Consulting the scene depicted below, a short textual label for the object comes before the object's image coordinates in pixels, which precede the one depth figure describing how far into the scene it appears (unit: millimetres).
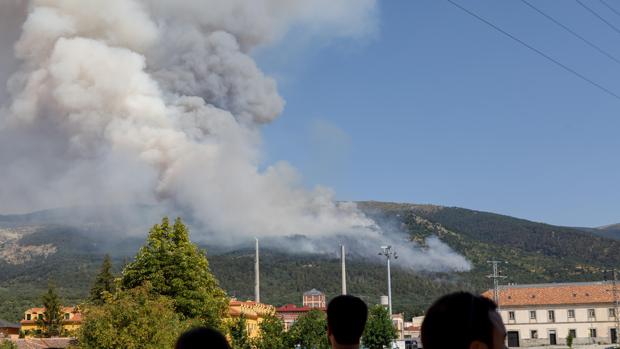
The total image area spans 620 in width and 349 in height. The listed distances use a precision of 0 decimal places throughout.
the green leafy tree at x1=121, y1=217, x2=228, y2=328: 43469
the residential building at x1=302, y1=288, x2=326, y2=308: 157375
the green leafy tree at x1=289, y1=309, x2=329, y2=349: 63156
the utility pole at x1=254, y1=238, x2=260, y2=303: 83312
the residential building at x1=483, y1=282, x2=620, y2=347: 90812
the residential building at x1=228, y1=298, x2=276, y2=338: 79438
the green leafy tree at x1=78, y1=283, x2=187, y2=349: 31375
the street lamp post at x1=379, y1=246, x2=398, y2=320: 67569
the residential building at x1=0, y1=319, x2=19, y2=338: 84062
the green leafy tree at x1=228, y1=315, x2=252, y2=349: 50625
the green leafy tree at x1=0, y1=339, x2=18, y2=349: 45969
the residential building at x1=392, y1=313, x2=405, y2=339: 126950
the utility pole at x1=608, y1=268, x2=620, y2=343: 81375
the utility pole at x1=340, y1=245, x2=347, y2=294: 67062
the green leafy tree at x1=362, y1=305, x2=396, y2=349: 66500
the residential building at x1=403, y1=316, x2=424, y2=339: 129575
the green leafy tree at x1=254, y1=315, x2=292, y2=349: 55531
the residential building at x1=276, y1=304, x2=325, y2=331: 113812
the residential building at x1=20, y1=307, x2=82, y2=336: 82756
